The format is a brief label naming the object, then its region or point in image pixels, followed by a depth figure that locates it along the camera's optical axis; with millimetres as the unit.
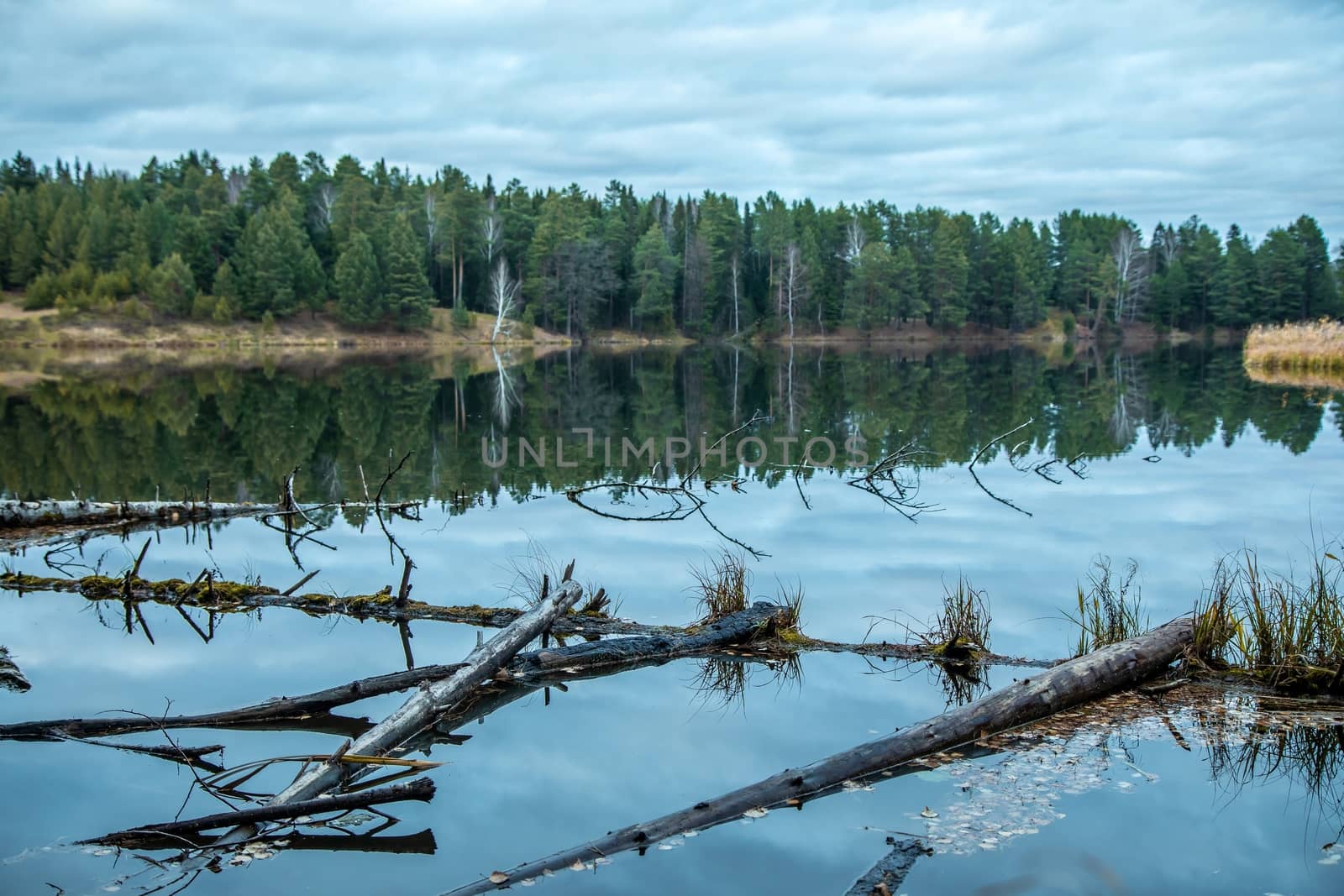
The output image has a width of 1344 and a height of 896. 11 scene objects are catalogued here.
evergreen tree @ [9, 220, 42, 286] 81312
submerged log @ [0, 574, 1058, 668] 9898
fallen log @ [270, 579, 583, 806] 6246
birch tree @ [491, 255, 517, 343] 78812
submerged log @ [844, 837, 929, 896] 5520
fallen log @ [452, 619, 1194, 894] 6000
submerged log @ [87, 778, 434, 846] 5805
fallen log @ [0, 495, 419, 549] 14227
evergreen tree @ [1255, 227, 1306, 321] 93938
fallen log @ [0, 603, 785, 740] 7312
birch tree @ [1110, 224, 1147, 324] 95562
